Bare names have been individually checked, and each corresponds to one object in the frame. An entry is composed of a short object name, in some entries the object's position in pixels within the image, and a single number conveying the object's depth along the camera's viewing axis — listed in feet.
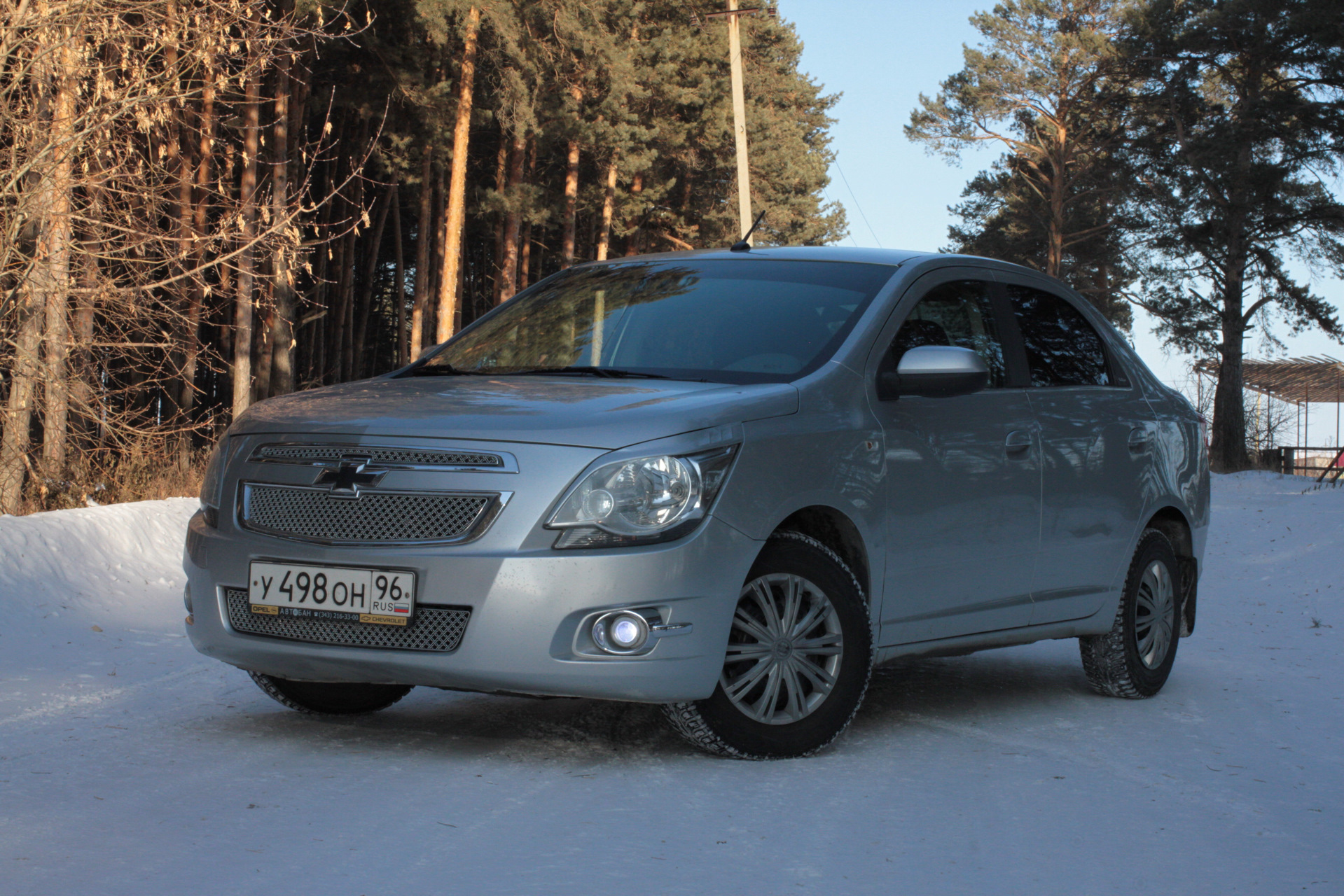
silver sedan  15.15
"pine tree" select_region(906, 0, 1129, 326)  152.35
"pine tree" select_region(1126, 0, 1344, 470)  120.16
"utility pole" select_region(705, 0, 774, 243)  85.05
